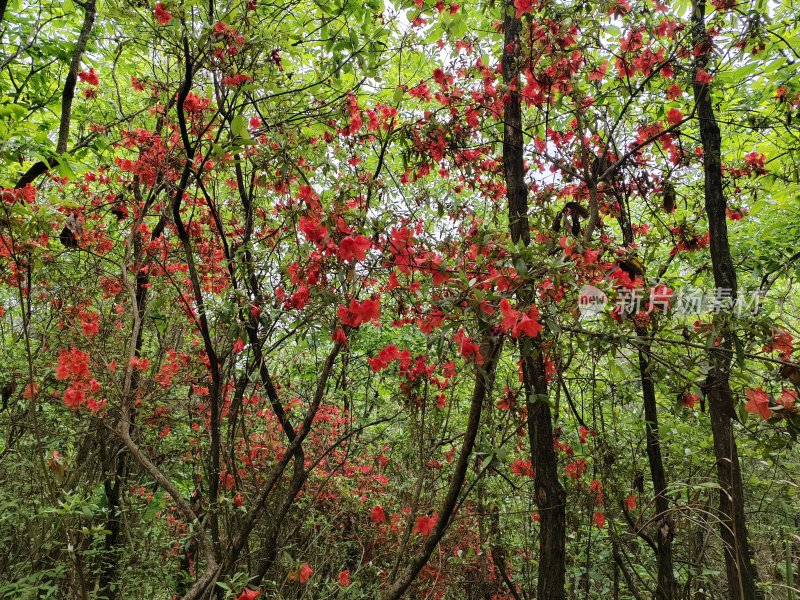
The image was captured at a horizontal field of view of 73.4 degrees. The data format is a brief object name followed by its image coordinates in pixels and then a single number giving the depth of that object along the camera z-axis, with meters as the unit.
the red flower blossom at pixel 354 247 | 2.07
